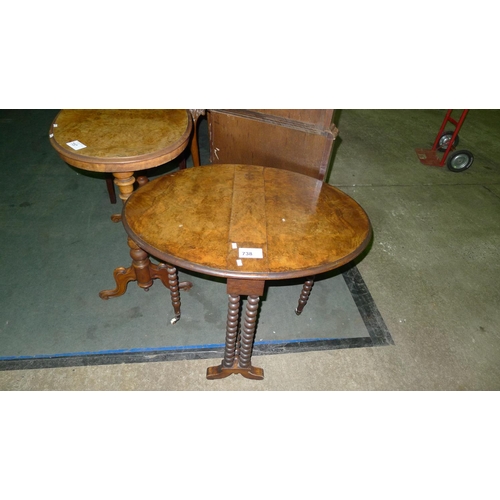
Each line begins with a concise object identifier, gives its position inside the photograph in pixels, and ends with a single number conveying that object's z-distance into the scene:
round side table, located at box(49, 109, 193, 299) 1.74
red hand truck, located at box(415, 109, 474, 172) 3.93
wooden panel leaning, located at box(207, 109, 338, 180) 2.10
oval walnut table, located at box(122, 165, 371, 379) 1.41
